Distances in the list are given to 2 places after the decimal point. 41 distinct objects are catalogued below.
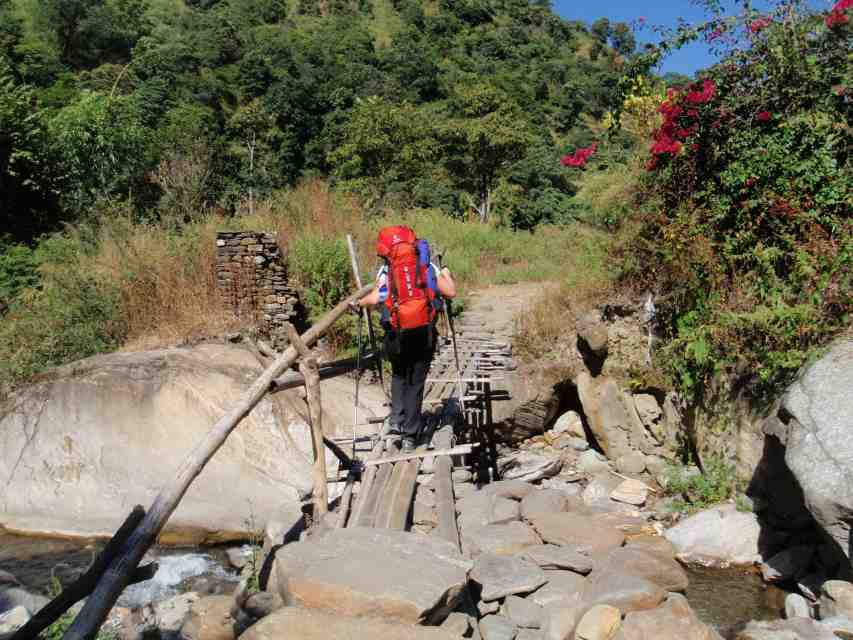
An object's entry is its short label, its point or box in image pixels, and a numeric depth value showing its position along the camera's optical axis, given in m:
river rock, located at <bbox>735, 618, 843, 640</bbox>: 5.01
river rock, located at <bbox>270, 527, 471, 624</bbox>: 3.50
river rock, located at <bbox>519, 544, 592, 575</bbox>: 5.41
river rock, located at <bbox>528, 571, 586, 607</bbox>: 4.88
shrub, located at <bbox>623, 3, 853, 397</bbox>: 7.15
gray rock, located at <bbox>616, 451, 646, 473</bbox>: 8.97
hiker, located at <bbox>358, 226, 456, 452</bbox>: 5.58
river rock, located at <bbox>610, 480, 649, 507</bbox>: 8.06
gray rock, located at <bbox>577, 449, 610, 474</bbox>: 9.09
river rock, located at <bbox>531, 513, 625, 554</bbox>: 6.07
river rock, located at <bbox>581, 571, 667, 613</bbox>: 4.85
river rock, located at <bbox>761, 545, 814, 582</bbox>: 6.16
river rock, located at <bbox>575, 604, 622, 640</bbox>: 4.59
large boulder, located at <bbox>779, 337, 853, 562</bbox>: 5.19
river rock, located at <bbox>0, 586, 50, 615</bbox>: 6.32
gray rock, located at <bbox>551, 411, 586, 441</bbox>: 10.00
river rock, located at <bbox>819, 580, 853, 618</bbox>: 5.14
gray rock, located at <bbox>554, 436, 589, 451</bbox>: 9.68
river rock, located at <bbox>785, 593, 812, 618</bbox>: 5.55
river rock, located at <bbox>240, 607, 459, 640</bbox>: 3.26
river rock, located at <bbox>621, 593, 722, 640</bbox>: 4.50
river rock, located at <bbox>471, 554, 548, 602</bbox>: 4.77
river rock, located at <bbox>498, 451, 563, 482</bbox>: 8.71
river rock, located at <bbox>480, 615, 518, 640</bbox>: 4.30
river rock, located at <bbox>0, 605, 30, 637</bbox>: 5.69
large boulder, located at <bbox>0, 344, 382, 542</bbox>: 8.45
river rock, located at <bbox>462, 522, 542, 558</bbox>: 5.57
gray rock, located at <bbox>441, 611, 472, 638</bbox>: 3.73
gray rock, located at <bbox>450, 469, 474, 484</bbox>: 6.92
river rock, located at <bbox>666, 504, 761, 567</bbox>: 6.62
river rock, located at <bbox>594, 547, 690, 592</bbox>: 5.57
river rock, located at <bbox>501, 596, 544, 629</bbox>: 4.61
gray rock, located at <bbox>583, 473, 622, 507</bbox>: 8.18
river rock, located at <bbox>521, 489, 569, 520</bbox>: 6.53
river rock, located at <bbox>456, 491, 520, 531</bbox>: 6.06
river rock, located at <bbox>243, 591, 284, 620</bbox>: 4.07
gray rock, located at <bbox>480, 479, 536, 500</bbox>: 6.89
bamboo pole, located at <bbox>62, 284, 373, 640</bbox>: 2.85
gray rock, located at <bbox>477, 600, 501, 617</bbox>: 4.66
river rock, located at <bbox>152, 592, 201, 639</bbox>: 6.16
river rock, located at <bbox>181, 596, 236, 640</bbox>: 5.33
